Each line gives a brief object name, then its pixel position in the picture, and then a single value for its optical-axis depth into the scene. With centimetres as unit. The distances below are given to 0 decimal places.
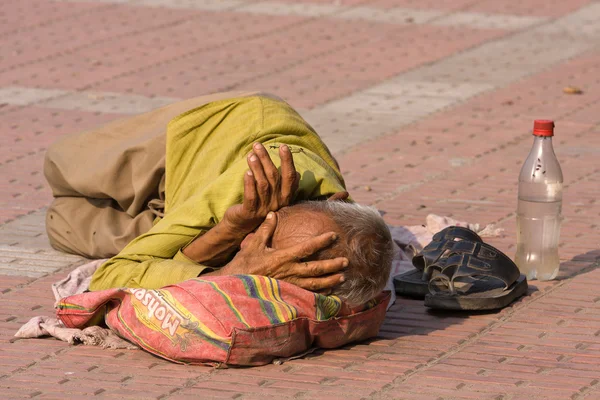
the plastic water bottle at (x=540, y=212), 1032
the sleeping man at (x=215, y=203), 813
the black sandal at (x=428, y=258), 974
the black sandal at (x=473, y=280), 937
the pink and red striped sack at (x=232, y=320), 798
